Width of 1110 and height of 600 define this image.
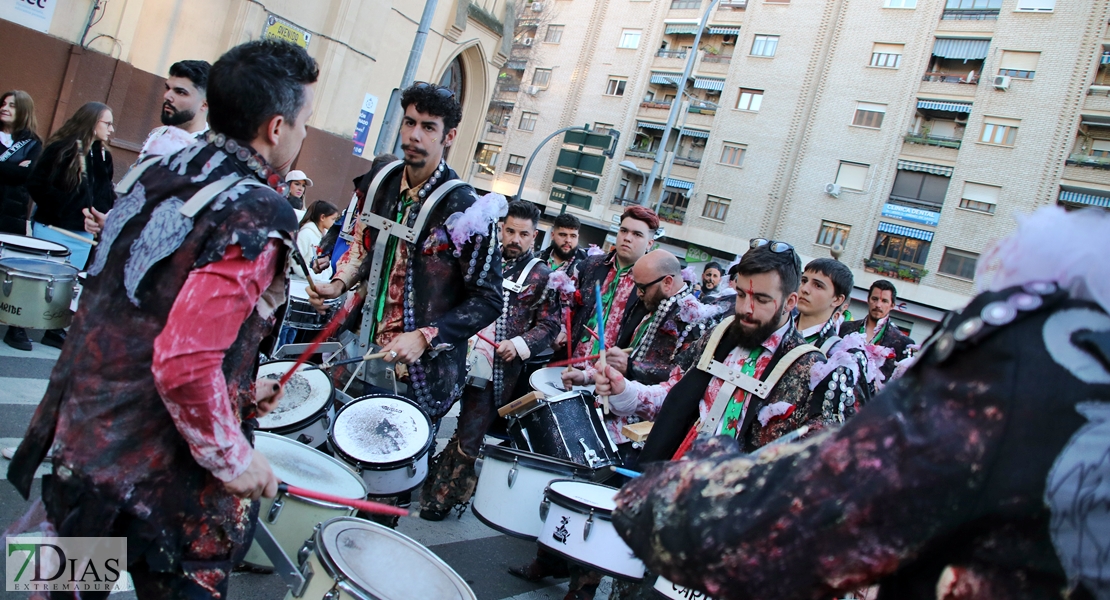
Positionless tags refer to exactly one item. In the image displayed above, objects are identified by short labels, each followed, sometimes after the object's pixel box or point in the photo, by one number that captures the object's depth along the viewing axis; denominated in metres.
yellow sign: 12.74
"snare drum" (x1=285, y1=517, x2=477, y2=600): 2.08
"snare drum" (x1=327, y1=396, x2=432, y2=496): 3.44
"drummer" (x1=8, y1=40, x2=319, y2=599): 1.74
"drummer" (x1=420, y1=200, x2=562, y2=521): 4.84
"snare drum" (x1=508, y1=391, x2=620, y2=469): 4.33
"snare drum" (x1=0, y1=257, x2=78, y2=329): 4.00
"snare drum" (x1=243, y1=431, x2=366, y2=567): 2.58
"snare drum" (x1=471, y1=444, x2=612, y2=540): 3.72
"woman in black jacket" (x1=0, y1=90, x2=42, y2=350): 6.05
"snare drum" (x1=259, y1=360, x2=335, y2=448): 3.46
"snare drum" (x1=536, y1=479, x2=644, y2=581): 3.18
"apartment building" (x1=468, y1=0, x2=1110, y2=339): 28.38
